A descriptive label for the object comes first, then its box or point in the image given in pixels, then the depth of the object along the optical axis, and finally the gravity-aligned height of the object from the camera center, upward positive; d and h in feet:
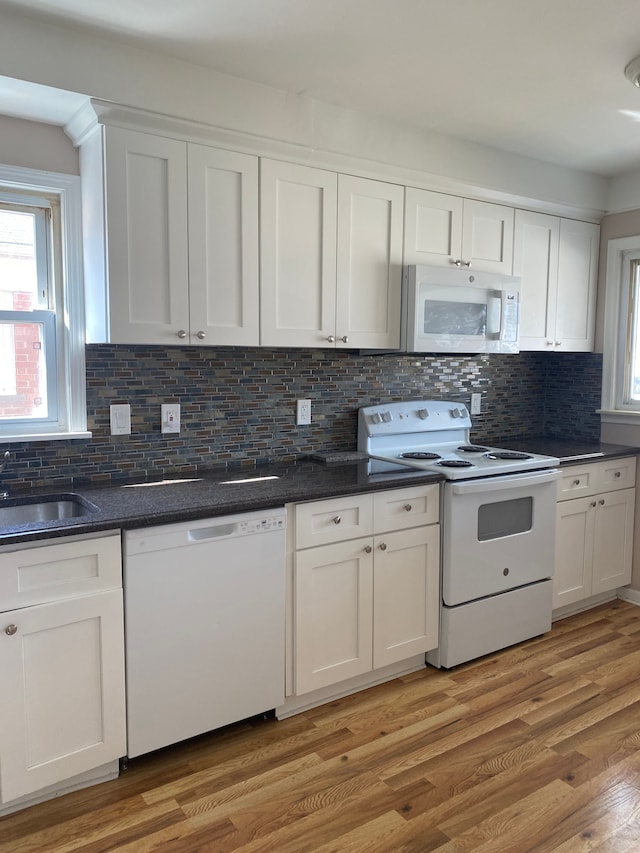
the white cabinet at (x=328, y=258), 8.34 +1.55
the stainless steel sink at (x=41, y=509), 7.14 -1.56
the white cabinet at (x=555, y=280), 11.18 +1.71
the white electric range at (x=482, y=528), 9.00 -2.25
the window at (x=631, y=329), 12.05 +0.87
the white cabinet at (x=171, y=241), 7.27 +1.53
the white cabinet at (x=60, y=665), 5.87 -2.79
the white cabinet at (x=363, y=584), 7.79 -2.70
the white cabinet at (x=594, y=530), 10.74 -2.68
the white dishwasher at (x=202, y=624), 6.59 -2.72
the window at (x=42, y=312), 7.77 +0.70
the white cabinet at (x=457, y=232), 9.64 +2.22
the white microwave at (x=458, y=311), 9.44 +0.96
